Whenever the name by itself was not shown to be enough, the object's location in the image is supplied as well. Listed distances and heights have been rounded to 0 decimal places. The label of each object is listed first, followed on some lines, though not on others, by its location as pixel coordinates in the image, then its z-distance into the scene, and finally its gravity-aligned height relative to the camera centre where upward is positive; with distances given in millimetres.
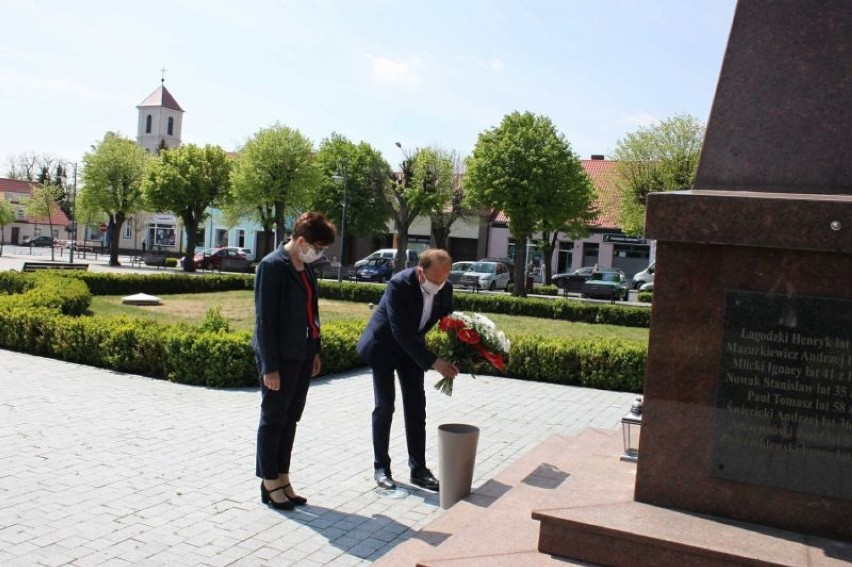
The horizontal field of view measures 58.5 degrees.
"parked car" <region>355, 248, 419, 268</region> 43291 +309
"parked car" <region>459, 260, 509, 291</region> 37656 -530
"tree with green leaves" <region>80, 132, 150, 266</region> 43000 +3755
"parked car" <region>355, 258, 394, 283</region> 41781 -630
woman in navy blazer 5074 -588
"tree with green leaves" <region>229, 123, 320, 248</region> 40281 +4393
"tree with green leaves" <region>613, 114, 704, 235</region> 34094 +5218
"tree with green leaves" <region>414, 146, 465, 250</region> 44594 +5084
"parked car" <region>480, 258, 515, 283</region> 42306 +100
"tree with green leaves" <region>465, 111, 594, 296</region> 32188 +3813
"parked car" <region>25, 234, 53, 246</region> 77250 +17
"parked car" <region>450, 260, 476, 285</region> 37625 -303
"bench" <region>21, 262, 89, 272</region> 25344 -883
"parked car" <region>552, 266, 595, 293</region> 38062 -530
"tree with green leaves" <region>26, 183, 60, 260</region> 63000 +3214
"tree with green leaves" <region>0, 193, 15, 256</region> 62688 +2264
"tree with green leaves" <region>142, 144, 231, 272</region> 40562 +3594
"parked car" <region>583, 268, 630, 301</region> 34531 -687
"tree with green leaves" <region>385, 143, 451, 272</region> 44312 +4309
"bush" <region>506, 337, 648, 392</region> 11242 -1382
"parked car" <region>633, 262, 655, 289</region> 41019 -174
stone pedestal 3961 -106
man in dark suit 5574 -655
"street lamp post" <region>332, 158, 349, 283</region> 42119 +1819
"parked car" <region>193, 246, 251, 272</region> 44906 -602
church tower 84500 +14174
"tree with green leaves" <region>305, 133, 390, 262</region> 49562 +4466
